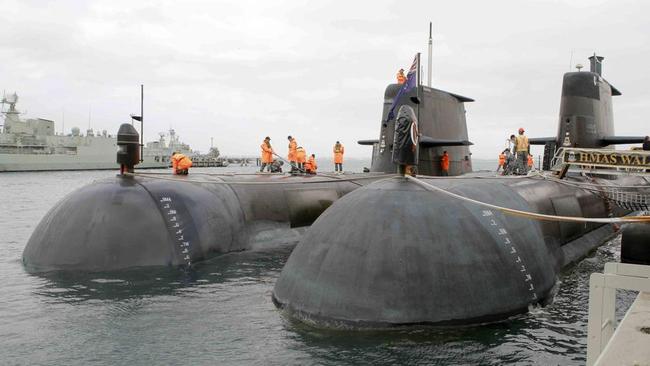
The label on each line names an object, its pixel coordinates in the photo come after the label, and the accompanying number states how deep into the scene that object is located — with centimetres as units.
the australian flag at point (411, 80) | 1122
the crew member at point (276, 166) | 2061
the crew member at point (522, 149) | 1900
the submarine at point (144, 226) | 1059
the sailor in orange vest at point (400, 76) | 1622
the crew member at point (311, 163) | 2093
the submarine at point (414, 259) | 712
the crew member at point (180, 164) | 1370
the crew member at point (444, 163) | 1756
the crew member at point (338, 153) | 2516
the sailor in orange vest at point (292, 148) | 2080
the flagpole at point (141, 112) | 1320
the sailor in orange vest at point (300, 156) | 2092
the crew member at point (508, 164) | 1902
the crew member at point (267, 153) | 1950
